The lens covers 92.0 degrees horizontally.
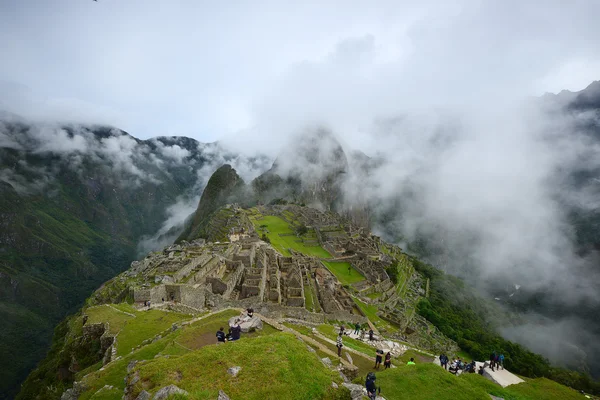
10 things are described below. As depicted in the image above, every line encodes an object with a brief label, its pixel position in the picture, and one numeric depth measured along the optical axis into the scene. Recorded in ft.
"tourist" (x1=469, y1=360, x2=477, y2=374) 65.05
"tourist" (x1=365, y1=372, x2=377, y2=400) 37.65
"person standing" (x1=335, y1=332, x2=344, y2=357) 58.37
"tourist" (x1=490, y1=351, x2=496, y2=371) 66.73
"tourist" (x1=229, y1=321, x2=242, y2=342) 49.11
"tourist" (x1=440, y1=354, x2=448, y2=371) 65.10
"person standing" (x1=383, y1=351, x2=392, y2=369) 55.77
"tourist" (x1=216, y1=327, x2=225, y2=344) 48.23
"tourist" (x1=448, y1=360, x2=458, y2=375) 61.98
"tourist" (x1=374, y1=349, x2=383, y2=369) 57.04
